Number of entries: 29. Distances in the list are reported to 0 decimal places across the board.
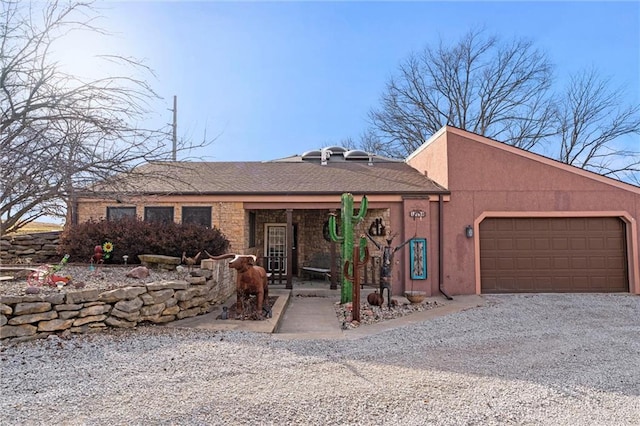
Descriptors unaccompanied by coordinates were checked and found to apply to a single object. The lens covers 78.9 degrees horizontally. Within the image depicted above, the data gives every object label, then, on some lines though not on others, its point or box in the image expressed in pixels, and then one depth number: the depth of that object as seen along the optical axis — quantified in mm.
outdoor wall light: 9633
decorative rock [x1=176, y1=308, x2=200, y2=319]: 6121
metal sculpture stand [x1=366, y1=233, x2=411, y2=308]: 7863
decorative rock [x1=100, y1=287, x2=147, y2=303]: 5316
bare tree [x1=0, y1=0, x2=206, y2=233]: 4215
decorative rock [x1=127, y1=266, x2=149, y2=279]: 6309
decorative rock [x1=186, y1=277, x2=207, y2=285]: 6414
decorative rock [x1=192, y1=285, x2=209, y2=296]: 6430
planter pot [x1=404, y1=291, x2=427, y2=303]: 8172
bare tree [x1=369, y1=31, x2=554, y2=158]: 21656
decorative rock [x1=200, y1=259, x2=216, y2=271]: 6998
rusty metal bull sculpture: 6274
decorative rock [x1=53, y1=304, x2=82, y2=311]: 4945
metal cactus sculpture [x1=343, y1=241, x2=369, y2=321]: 6500
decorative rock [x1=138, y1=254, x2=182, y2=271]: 7332
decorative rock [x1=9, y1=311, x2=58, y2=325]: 4664
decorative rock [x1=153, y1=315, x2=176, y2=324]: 5742
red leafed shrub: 7655
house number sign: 9711
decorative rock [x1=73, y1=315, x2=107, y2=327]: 5070
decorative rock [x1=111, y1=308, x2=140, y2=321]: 5355
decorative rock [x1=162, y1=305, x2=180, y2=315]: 5882
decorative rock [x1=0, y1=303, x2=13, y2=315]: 4570
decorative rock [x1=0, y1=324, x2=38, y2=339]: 4586
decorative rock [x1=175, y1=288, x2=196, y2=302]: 6121
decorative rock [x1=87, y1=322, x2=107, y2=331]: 5180
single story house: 9664
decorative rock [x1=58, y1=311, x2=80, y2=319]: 4965
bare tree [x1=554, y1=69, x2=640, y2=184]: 19688
